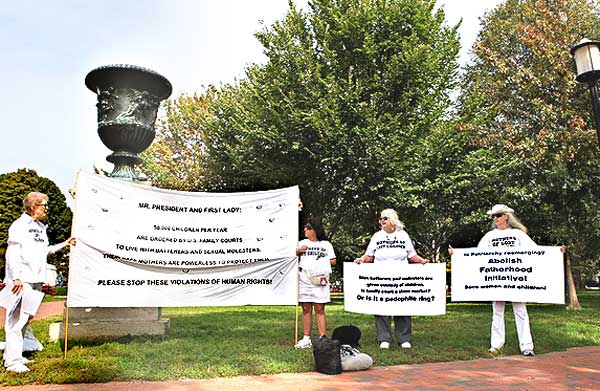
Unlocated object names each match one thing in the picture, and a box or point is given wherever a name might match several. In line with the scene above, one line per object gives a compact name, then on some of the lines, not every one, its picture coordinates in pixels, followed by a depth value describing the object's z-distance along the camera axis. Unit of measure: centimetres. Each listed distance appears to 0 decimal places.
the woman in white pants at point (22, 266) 557
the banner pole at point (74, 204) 641
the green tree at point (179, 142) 3478
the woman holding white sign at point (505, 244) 700
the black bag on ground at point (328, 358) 560
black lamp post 687
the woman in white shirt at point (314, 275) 714
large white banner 668
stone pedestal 746
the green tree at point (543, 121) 1530
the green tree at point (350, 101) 1711
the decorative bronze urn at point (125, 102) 831
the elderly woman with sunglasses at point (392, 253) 734
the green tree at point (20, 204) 3382
